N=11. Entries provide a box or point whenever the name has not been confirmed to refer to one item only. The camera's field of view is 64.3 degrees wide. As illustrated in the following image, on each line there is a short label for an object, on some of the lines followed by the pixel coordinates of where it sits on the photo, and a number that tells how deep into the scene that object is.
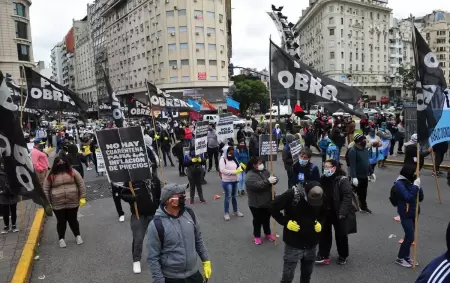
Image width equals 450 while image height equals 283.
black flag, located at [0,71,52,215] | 4.62
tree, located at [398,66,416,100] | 61.37
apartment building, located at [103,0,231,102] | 50.44
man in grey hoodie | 3.30
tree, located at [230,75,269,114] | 60.00
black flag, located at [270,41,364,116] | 6.43
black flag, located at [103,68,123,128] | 8.88
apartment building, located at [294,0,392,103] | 83.06
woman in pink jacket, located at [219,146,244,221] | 7.61
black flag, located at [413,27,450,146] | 5.42
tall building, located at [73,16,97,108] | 101.60
